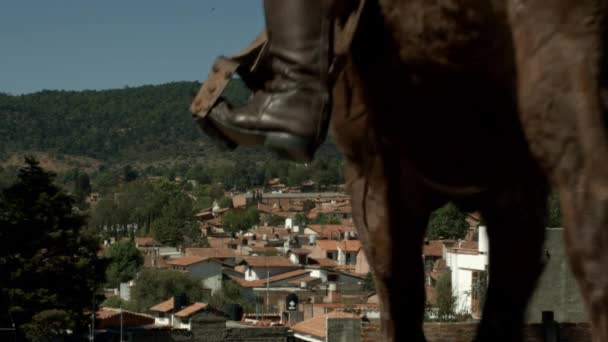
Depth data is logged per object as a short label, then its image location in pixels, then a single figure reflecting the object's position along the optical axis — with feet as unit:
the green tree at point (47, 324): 133.39
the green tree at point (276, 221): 478.59
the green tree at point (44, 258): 136.77
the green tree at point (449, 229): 208.72
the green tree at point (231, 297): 252.32
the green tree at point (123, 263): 313.73
